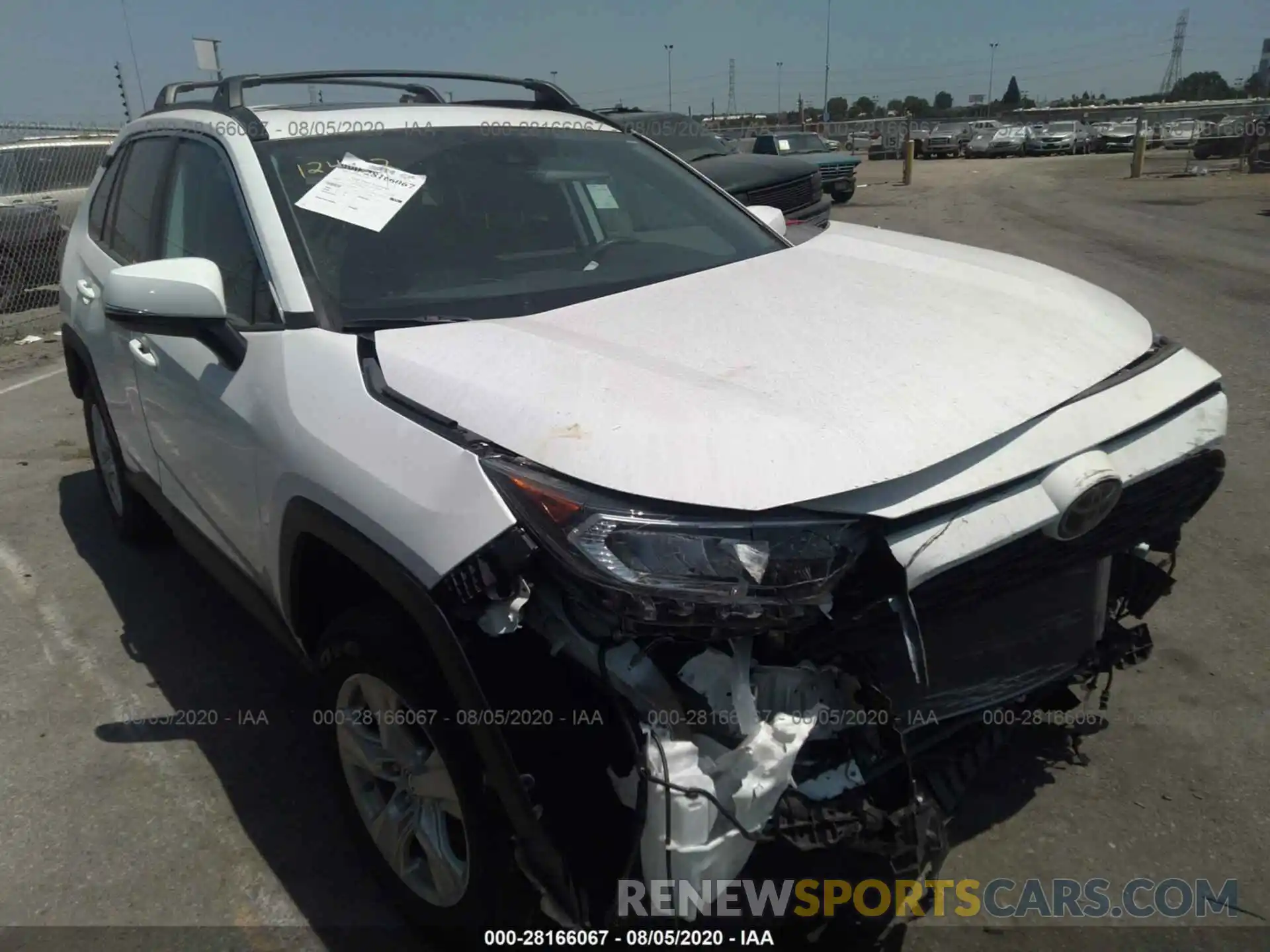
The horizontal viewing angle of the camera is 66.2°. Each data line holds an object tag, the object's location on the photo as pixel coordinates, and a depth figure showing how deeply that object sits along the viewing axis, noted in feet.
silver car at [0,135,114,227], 37.27
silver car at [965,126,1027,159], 128.06
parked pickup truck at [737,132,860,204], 64.28
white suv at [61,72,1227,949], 5.60
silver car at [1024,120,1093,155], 126.00
